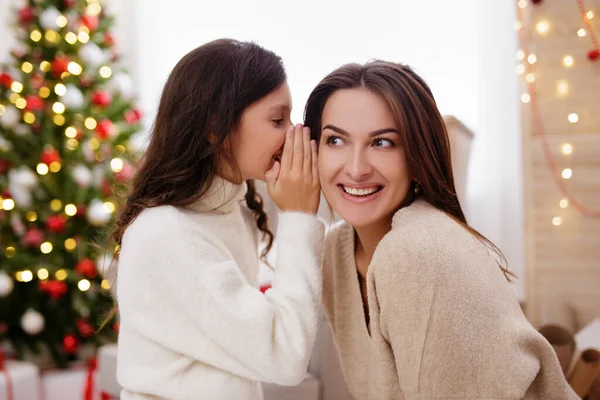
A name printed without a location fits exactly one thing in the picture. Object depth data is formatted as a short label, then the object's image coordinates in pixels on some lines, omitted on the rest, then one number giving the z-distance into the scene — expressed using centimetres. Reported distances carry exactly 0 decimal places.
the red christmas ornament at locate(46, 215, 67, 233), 285
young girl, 117
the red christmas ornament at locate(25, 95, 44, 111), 283
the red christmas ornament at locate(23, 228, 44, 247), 283
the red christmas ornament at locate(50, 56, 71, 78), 287
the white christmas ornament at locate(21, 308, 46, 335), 282
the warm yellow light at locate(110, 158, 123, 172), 299
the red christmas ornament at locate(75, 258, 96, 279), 291
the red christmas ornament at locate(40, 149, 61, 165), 283
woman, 106
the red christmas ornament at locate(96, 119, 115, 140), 294
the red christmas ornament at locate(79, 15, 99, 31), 294
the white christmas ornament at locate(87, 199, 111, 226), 282
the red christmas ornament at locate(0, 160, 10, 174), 284
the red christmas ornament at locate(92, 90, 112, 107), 296
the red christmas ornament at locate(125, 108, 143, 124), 309
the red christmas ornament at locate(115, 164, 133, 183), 274
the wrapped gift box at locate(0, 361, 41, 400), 262
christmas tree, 284
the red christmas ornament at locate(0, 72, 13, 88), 282
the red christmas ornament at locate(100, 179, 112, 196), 297
